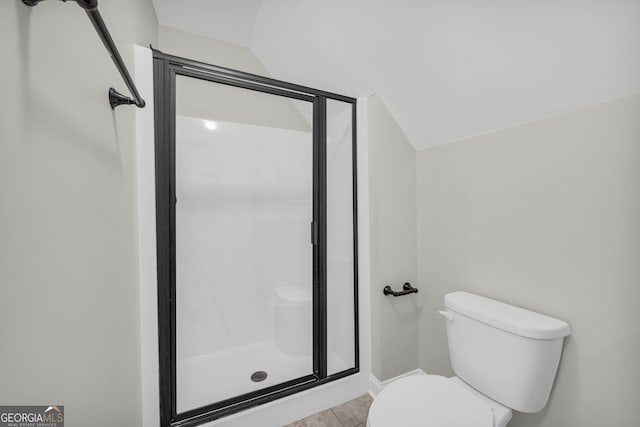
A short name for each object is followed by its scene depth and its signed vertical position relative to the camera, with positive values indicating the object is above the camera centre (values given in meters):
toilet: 0.95 -0.71
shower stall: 1.45 -0.19
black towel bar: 0.43 +0.35
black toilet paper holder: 1.54 -0.50
